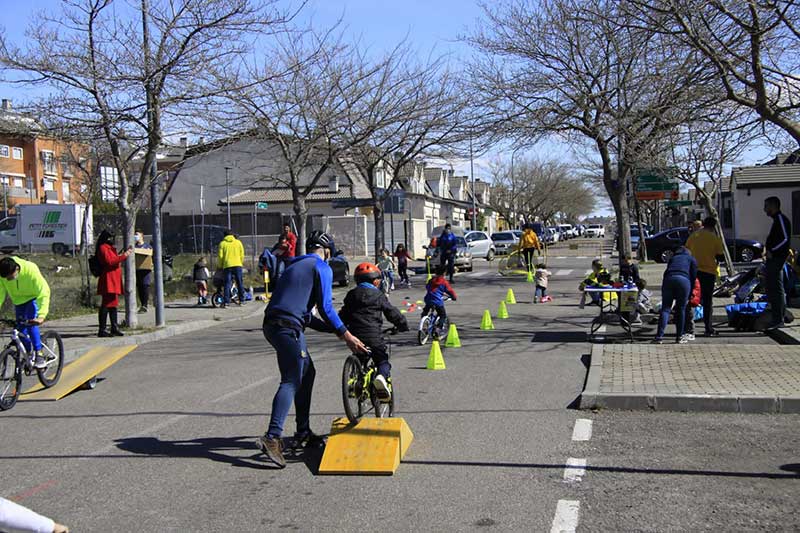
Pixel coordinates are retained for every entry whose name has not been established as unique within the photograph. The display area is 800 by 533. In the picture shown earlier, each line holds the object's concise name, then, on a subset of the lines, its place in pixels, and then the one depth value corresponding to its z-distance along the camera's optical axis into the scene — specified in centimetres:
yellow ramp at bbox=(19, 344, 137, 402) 955
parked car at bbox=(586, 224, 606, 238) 8925
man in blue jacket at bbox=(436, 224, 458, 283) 2462
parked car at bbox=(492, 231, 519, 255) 4874
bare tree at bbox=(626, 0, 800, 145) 1089
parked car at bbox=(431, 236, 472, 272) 3288
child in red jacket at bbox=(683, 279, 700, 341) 1201
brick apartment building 5801
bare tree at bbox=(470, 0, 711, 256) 1866
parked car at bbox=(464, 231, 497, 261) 4206
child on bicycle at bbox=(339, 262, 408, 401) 742
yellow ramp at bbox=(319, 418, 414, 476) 612
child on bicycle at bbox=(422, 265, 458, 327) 1295
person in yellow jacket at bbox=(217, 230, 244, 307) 1952
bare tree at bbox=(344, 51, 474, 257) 2500
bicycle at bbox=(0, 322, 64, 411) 891
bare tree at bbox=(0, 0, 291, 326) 1391
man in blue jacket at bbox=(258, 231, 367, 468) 634
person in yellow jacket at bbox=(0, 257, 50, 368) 951
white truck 4103
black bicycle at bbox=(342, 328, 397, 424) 684
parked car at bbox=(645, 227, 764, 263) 3434
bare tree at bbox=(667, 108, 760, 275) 1440
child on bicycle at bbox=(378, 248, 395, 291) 2314
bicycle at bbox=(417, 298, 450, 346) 1302
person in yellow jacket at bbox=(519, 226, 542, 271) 2538
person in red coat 1365
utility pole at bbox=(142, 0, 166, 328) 1571
